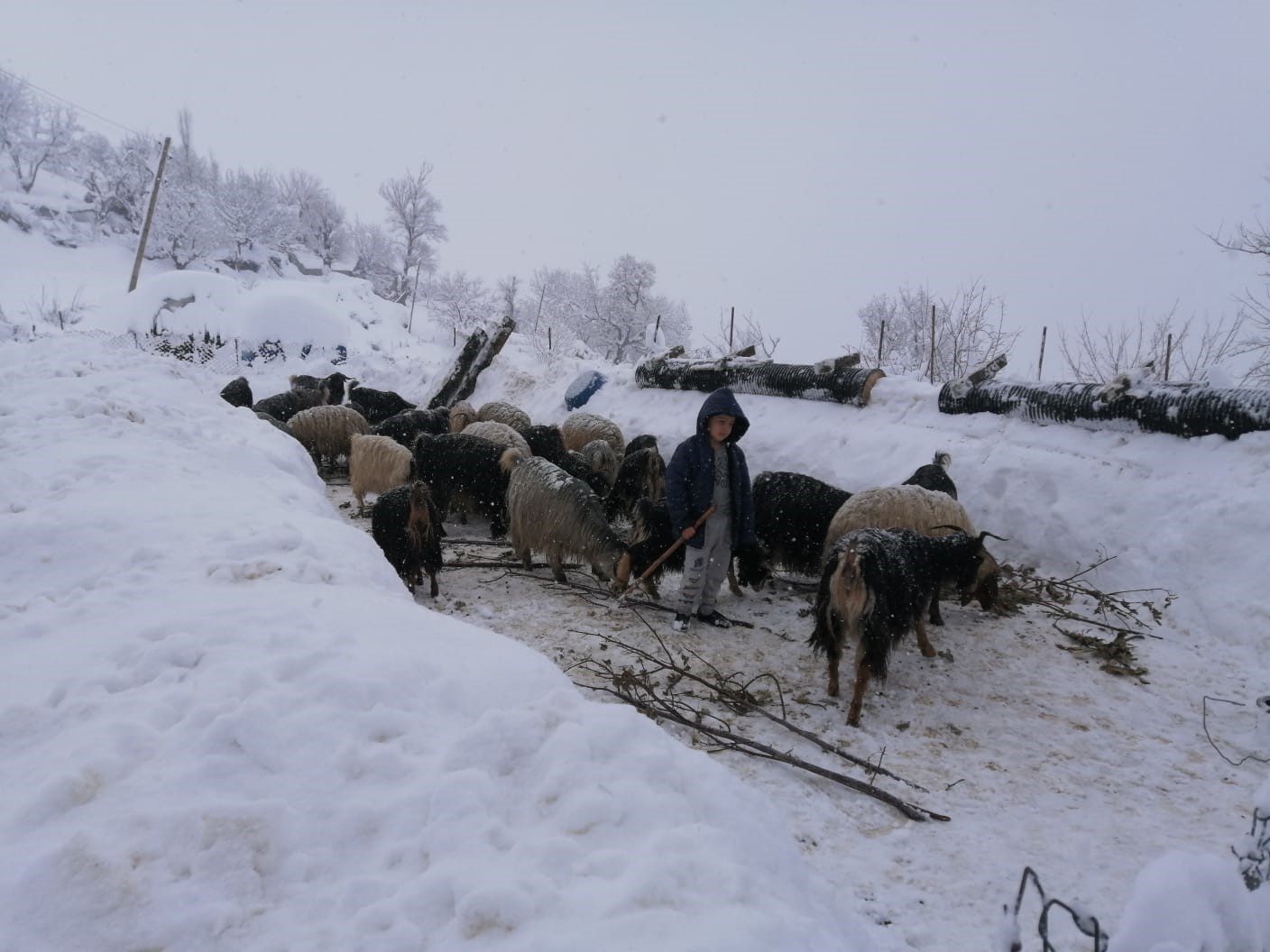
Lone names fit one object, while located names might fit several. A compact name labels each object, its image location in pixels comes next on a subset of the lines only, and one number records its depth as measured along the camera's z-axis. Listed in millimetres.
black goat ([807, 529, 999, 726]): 4035
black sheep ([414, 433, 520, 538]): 8234
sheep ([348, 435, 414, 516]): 8773
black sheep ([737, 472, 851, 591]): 6418
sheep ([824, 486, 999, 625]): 5852
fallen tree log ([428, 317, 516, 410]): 16062
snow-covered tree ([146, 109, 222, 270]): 38062
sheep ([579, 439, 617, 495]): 9344
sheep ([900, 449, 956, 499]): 6781
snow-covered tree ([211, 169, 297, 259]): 41500
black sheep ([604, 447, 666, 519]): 8227
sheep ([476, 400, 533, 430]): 11625
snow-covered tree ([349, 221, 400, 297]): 52719
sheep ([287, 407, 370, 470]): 11117
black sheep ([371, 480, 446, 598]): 6098
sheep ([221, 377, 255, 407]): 12945
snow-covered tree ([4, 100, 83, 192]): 39125
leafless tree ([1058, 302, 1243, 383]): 16812
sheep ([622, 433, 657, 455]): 9719
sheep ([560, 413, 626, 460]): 11016
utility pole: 23125
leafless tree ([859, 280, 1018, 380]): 20344
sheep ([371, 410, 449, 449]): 10445
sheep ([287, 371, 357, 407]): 14320
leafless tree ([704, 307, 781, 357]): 19873
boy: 5625
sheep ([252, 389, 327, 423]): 12539
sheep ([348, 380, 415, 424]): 13438
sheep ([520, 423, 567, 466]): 9445
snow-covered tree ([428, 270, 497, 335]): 45781
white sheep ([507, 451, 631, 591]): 6621
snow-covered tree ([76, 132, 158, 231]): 39125
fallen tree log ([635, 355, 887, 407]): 9266
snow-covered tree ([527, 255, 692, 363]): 40000
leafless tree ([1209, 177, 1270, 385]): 13546
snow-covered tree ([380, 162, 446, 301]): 51969
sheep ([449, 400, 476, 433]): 11438
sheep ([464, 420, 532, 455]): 9195
